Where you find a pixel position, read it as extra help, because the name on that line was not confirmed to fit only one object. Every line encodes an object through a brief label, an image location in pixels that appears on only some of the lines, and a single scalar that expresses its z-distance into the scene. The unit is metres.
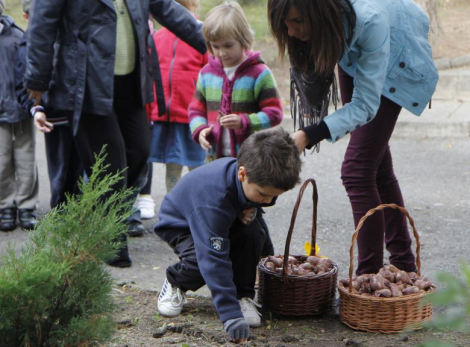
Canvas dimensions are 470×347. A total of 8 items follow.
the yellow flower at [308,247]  4.08
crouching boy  3.20
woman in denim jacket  3.17
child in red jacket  5.43
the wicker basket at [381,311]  3.26
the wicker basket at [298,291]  3.45
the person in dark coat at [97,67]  4.12
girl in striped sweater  4.16
